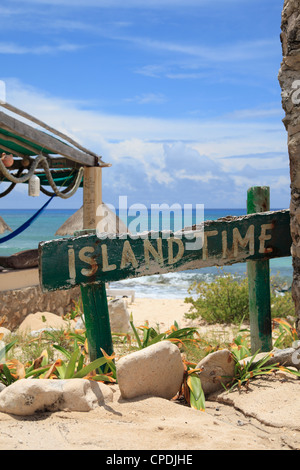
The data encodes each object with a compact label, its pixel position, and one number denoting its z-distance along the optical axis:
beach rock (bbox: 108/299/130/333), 5.73
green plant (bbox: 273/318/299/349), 4.24
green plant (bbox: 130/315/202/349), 3.73
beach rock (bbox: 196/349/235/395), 3.34
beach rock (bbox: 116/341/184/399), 2.94
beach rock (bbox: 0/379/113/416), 2.73
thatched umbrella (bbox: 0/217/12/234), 8.56
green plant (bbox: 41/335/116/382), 3.19
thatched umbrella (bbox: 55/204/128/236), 8.96
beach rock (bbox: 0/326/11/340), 5.20
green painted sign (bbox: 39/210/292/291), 3.39
